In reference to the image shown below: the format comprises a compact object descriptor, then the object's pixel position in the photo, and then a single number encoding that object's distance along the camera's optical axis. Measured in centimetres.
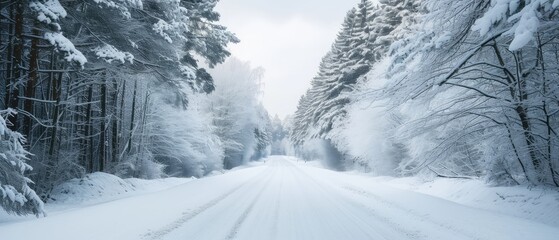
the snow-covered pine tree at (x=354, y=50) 2466
